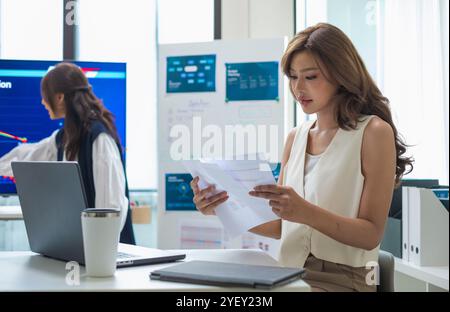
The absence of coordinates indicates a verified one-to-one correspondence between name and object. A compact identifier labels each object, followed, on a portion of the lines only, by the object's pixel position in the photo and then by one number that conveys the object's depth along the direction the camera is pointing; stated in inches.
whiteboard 231.3
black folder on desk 103.9
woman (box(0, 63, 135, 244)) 181.3
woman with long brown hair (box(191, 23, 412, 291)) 126.6
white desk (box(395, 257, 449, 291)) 113.8
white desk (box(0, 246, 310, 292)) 104.6
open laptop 113.7
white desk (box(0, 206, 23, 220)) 201.9
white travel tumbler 108.7
